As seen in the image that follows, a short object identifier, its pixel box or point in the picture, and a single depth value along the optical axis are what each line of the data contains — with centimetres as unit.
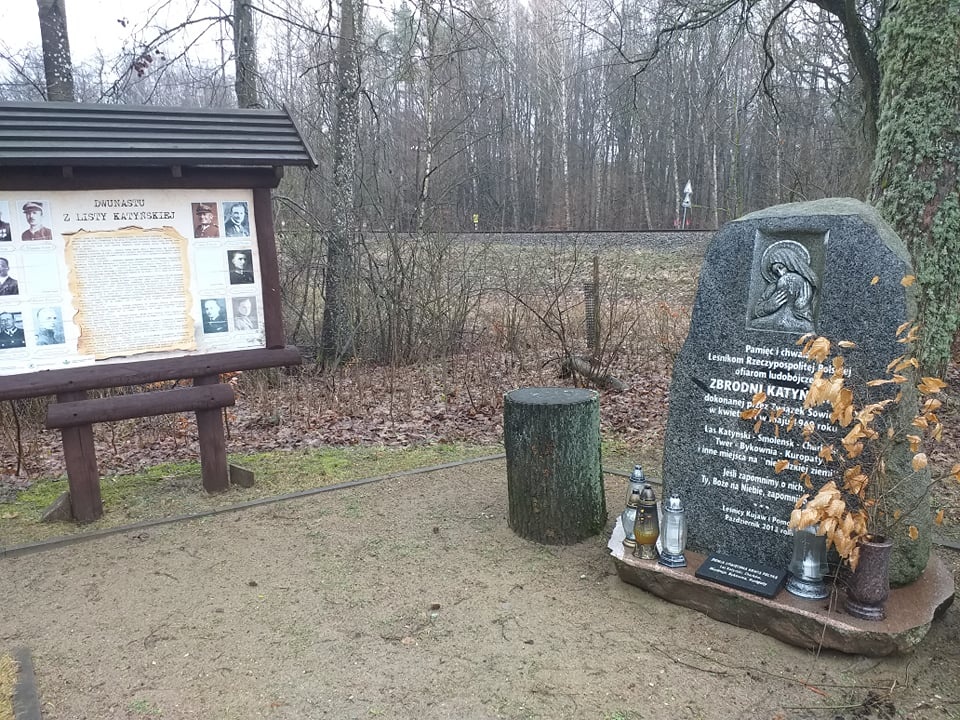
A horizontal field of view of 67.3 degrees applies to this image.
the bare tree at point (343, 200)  1016
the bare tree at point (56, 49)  886
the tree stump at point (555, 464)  422
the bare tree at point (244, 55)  1038
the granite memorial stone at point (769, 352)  318
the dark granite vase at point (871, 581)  296
